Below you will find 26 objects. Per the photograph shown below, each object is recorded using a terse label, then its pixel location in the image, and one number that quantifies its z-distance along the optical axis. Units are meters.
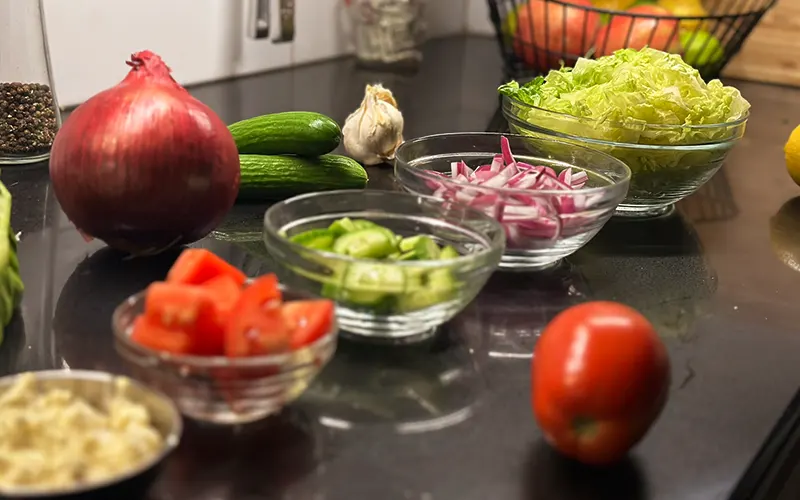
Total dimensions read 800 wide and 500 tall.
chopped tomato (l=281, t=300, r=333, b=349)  0.62
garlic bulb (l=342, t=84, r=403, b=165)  1.27
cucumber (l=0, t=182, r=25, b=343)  0.74
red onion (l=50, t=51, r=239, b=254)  0.81
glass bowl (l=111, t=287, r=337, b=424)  0.58
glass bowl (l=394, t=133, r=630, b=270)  0.90
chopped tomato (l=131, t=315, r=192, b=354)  0.59
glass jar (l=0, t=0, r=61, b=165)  1.10
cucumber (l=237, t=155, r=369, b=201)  1.07
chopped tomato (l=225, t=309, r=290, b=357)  0.58
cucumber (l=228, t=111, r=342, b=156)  1.09
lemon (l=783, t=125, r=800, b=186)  1.29
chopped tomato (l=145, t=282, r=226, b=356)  0.59
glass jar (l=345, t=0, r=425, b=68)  1.93
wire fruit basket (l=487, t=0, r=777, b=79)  1.66
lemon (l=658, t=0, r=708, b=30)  1.75
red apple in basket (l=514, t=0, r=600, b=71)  1.71
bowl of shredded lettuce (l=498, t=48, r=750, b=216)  1.11
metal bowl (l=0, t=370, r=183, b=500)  0.49
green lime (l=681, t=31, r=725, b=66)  1.68
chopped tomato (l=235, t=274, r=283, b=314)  0.60
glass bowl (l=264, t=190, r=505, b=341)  0.72
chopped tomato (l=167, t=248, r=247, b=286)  0.64
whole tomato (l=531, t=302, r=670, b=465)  0.59
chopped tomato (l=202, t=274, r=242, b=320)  0.60
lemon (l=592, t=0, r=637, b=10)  1.81
